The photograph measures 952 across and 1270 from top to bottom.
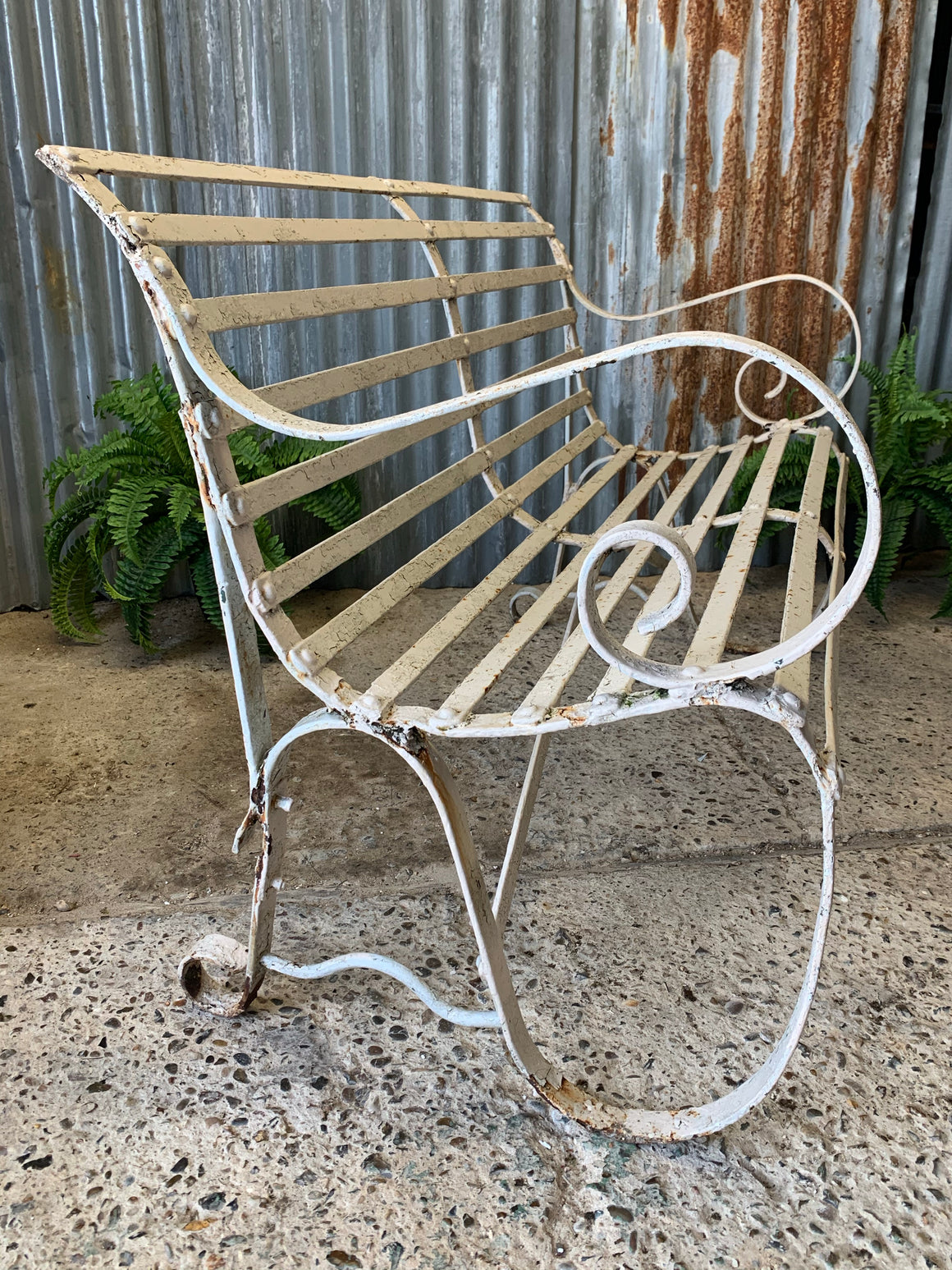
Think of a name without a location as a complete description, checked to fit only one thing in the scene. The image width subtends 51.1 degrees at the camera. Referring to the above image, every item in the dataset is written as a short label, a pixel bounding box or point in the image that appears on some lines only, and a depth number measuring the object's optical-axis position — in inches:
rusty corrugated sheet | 129.0
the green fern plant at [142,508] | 114.7
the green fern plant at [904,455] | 127.0
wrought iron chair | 44.5
